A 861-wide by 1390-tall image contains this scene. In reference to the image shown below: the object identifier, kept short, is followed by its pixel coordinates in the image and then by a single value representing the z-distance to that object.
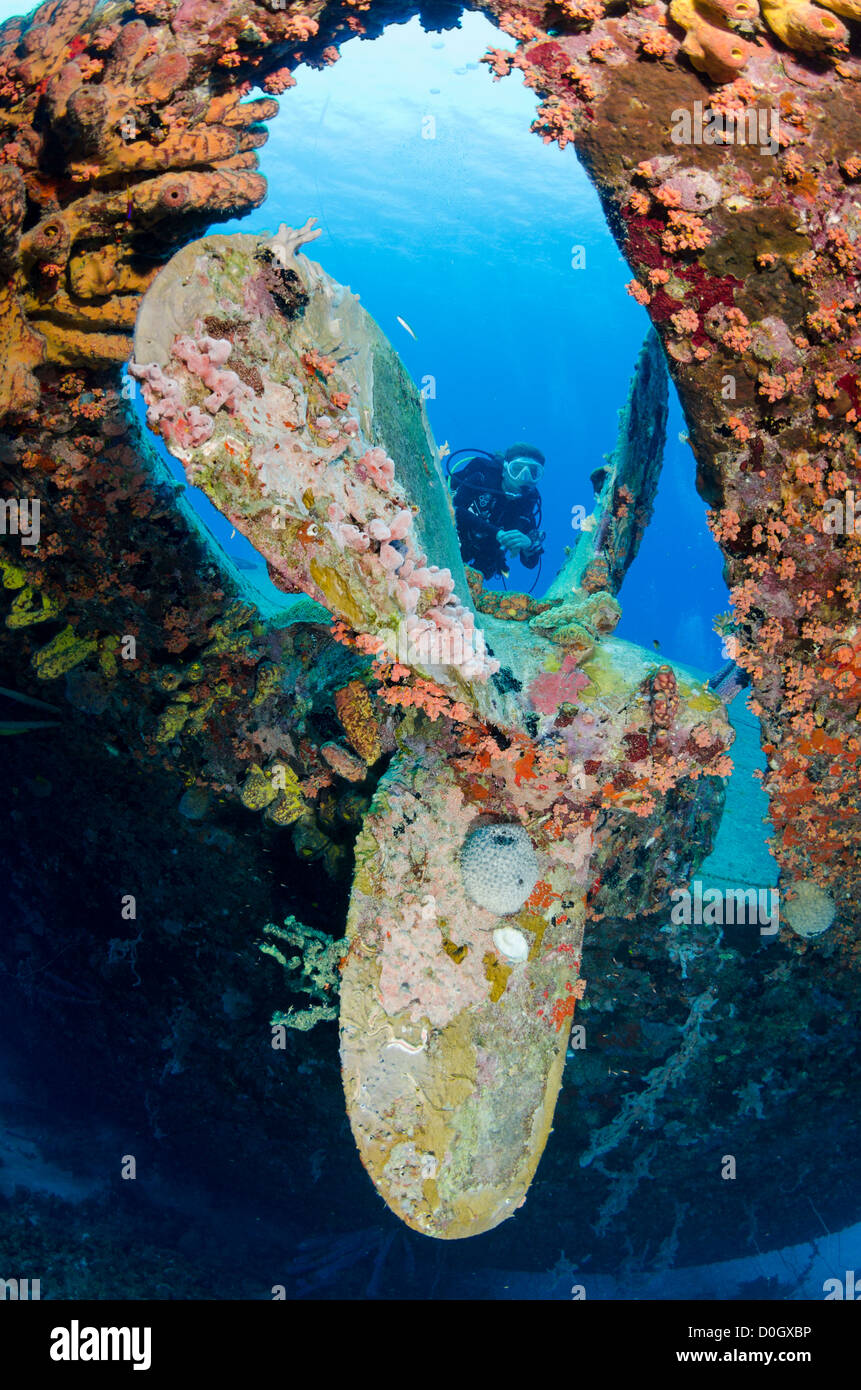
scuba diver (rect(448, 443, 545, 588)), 10.54
